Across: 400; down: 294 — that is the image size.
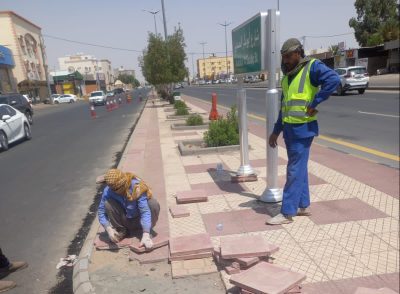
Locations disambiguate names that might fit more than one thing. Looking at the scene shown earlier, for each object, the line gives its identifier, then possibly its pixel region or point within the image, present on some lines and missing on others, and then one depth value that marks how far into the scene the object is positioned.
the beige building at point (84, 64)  124.50
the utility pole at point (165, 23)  23.27
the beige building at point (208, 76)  62.56
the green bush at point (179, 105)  17.52
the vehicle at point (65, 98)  53.02
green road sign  3.98
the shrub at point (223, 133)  8.09
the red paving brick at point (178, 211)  4.34
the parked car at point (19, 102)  16.69
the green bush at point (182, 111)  15.97
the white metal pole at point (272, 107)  3.83
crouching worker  3.49
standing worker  3.00
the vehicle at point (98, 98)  34.79
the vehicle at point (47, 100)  49.37
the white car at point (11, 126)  10.84
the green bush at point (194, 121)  12.15
